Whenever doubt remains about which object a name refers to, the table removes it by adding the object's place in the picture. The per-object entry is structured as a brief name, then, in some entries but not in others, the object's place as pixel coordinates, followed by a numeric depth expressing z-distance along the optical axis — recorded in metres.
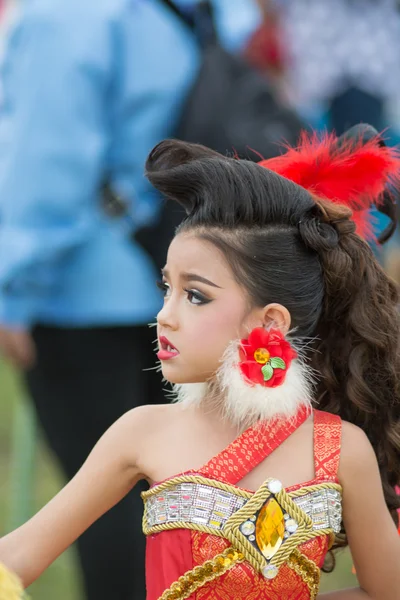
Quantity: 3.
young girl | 3.69
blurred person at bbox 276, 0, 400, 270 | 10.54
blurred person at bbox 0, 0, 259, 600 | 5.80
